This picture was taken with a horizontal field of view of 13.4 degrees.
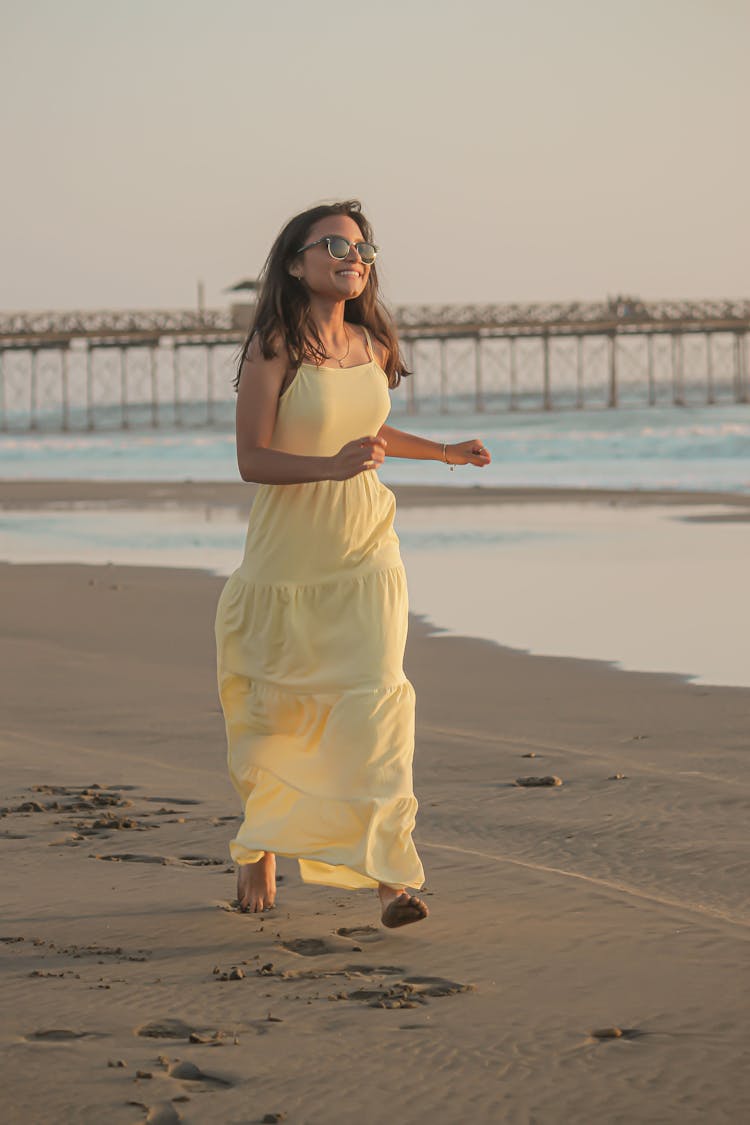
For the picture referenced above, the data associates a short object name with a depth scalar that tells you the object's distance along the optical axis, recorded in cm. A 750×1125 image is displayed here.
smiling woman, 725
